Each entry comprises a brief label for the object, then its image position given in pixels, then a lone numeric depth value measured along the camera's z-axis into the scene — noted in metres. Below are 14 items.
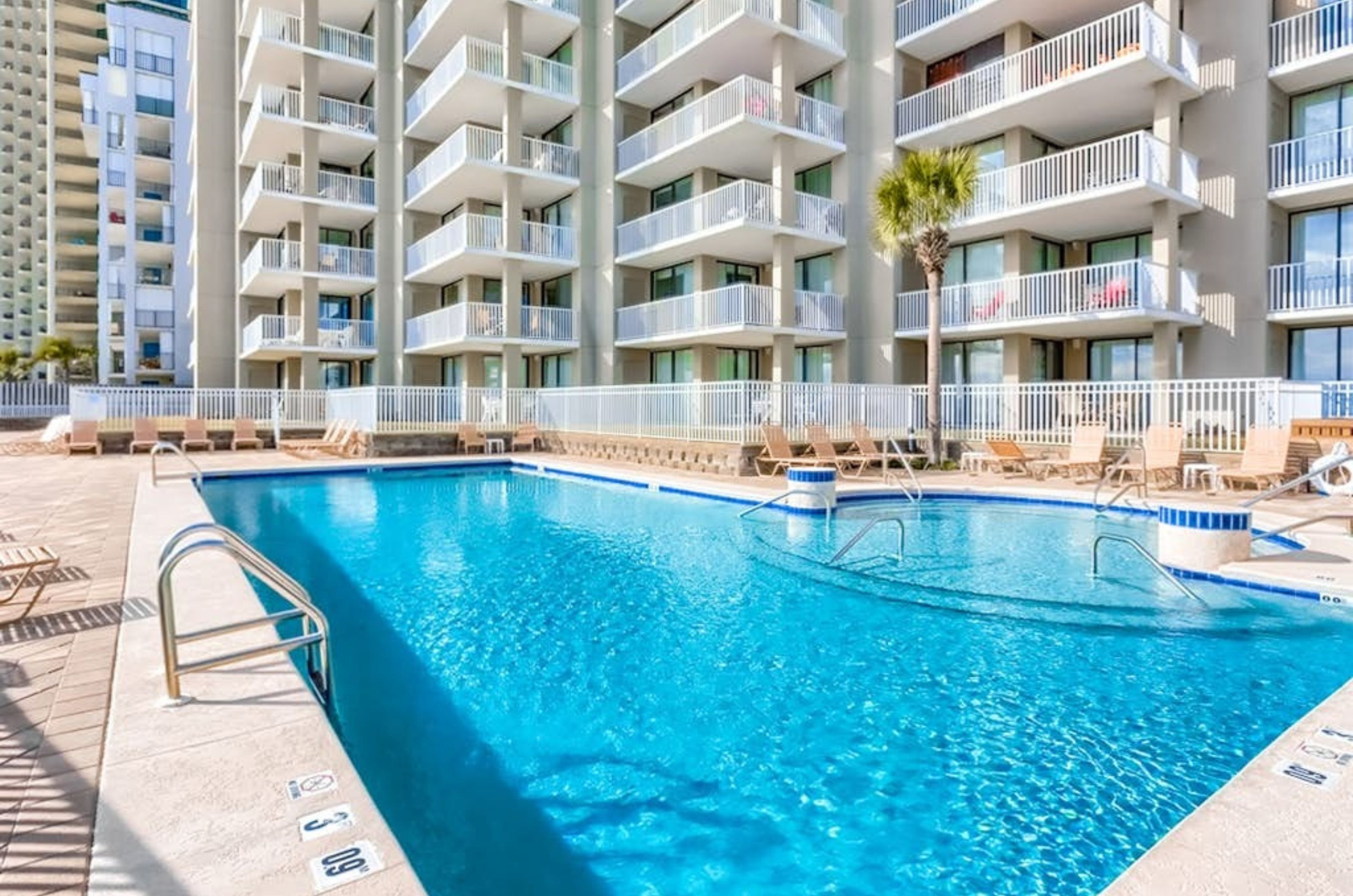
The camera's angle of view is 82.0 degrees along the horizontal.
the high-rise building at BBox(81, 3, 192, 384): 42.47
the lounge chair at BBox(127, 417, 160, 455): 20.52
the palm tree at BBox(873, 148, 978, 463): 17.48
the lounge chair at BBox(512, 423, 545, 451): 22.70
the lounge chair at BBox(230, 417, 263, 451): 22.20
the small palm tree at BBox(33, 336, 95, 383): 46.59
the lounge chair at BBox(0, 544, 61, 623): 5.25
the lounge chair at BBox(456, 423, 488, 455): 21.53
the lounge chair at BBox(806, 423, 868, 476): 16.25
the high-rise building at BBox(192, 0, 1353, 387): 17.62
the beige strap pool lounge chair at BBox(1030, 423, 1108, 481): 15.15
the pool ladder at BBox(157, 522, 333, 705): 3.97
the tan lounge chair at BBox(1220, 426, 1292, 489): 12.79
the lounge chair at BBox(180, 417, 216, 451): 20.95
